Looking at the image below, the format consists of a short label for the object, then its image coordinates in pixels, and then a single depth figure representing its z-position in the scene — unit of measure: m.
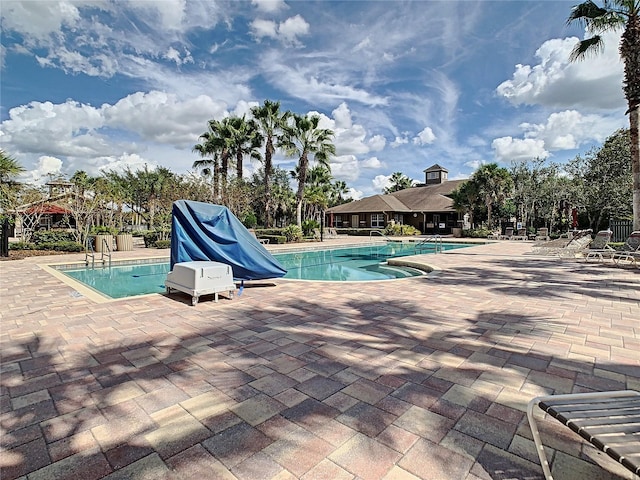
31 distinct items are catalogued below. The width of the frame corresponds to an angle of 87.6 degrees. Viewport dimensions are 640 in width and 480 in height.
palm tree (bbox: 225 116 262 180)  25.81
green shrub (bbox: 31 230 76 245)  15.73
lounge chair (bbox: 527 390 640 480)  1.40
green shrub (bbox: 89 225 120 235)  18.65
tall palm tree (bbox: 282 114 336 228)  23.52
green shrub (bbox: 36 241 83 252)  14.98
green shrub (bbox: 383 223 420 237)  31.47
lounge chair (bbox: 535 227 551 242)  22.15
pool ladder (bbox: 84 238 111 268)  11.98
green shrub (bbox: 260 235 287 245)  21.33
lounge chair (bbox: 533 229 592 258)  12.58
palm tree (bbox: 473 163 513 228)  27.75
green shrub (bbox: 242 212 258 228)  26.95
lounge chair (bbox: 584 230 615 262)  11.19
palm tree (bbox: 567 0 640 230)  10.48
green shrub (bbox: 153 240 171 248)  17.84
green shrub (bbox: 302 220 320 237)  26.08
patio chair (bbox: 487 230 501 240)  26.75
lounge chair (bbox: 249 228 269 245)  21.11
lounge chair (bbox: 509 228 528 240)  25.61
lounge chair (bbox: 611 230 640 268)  9.97
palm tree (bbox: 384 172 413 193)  53.38
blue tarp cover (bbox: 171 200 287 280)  6.80
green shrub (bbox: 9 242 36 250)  14.98
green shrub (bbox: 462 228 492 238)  27.77
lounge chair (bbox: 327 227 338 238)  31.11
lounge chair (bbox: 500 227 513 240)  26.49
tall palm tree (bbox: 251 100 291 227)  24.16
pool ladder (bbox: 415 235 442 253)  20.50
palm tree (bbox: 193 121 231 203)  25.73
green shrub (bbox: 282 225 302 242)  22.70
